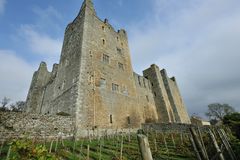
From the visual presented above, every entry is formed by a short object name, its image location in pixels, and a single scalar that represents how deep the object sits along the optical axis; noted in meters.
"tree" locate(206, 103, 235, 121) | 52.62
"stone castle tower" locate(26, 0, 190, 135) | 16.53
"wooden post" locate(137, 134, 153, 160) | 2.83
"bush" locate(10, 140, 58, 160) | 4.23
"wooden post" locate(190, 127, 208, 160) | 4.97
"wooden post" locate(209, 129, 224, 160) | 6.18
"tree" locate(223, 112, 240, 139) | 13.85
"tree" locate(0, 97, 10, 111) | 44.22
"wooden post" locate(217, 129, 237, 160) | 7.53
